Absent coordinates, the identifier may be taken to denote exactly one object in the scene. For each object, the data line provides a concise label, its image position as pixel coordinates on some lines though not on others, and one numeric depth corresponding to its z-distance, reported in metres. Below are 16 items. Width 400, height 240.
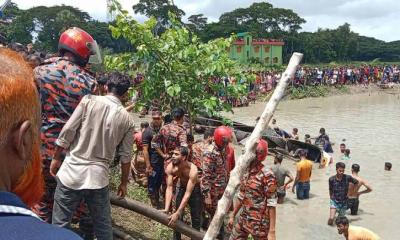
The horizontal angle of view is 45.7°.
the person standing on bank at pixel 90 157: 3.47
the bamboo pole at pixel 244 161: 2.99
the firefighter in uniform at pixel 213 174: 6.32
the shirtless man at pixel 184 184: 5.88
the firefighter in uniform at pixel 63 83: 3.53
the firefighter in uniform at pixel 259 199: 5.13
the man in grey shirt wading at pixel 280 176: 10.73
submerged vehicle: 15.19
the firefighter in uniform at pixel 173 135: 6.67
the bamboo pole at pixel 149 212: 5.19
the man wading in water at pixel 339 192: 9.80
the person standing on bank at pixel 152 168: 7.52
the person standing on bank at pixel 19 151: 0.91
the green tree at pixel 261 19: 75.19
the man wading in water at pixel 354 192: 10.12
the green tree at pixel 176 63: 7.45
